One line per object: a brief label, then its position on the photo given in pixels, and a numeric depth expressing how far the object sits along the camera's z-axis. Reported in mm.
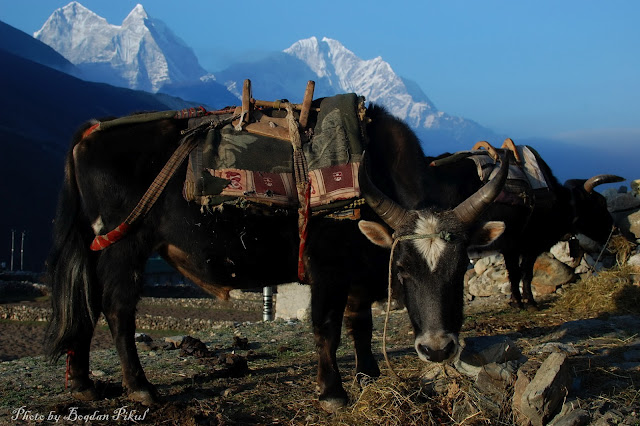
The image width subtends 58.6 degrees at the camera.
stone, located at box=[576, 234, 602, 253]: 8773
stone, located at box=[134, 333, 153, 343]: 7012
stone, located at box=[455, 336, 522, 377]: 3832
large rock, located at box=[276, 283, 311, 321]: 10609
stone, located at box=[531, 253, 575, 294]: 8625
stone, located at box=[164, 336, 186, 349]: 6668
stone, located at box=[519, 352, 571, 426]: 3250
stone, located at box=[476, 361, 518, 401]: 3564
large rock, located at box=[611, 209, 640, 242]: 8664
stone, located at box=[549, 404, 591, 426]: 3135
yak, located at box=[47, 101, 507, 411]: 4016
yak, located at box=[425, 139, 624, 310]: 7246
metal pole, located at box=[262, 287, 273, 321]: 12477
